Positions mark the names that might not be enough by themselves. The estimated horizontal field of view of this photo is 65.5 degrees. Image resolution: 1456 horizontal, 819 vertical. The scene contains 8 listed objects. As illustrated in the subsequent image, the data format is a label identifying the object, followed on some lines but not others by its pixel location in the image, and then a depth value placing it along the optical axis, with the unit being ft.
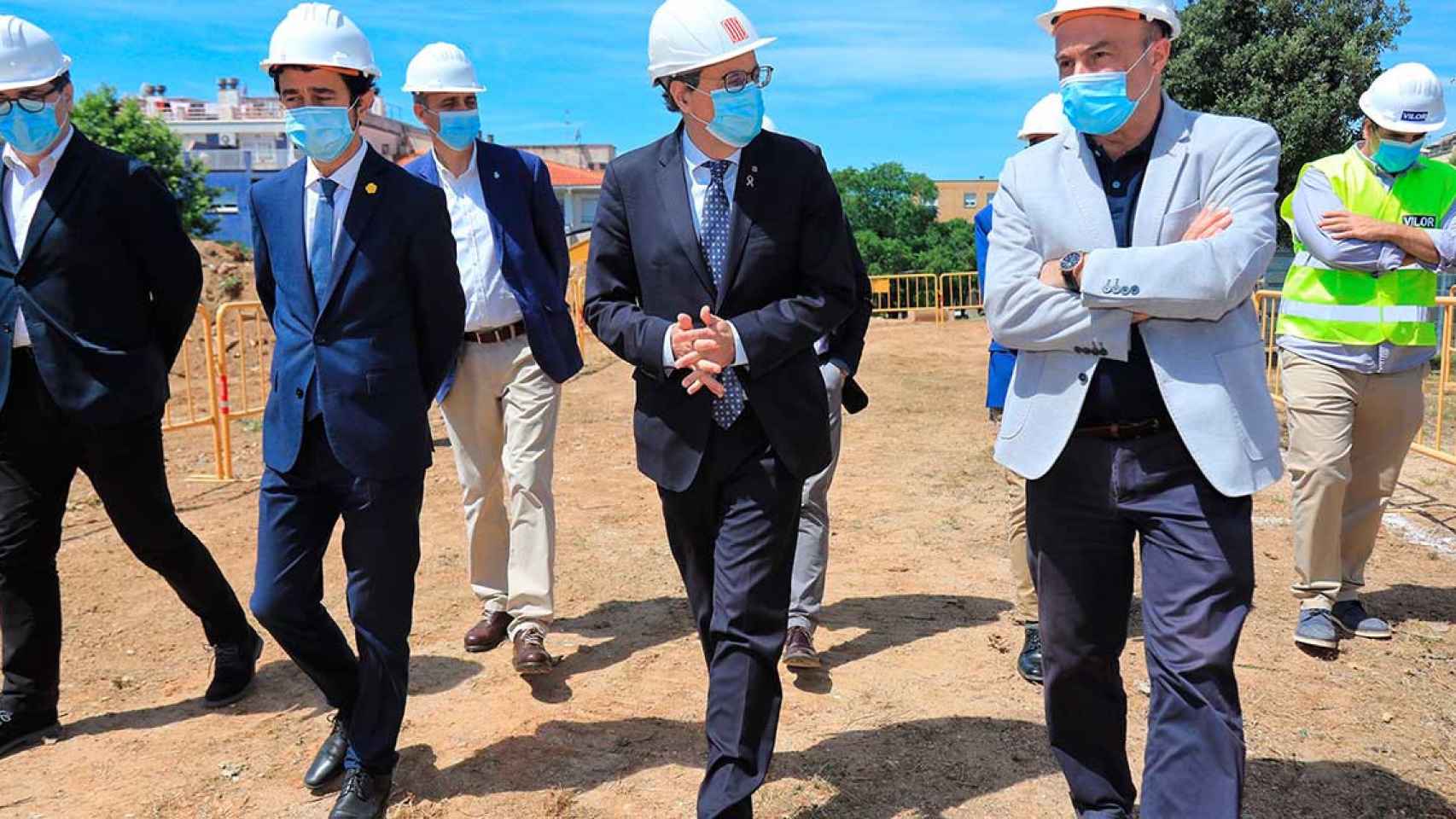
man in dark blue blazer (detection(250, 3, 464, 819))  11.41
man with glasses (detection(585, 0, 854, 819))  10.37
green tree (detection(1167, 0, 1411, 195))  64.28
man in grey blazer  8.98
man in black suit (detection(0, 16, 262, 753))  13.17
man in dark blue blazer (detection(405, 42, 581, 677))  15.65
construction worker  15.98
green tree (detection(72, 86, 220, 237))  139.85
